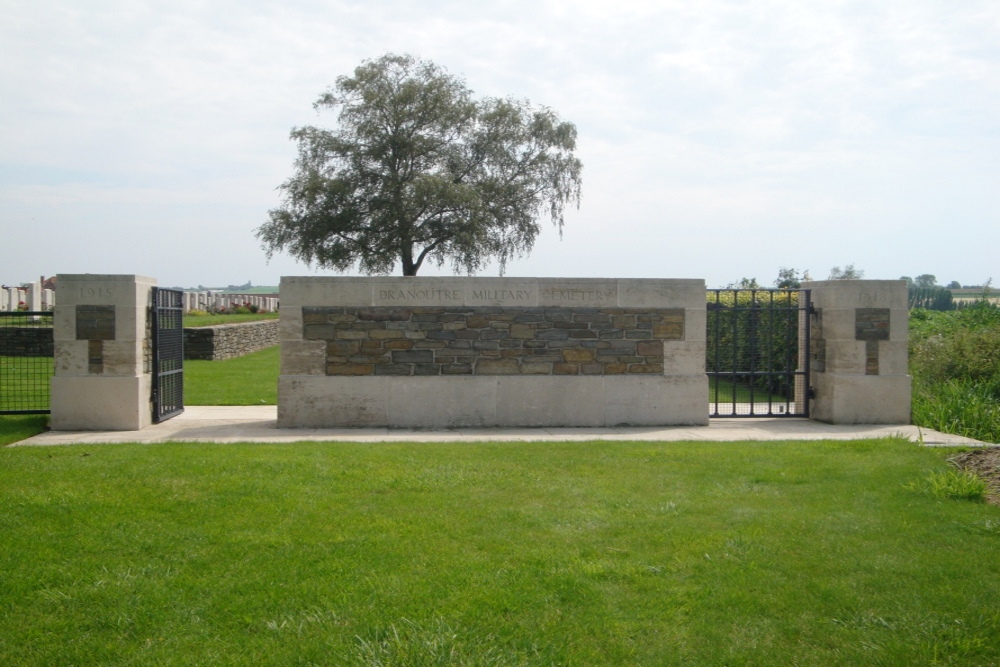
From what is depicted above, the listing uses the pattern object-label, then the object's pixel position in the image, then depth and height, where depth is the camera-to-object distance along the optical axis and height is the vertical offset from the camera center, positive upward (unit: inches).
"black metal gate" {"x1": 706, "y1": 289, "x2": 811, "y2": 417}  415.8 -21.6
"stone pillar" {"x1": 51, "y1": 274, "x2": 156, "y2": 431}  368.8 -17.3
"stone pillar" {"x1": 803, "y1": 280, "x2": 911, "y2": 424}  405.7 -15.0
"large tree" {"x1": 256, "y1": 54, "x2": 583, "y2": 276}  1467.8 +250.6
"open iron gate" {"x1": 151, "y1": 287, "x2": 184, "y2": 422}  390.6 -18.2
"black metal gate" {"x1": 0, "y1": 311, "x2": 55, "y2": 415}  639.3 -28.9
